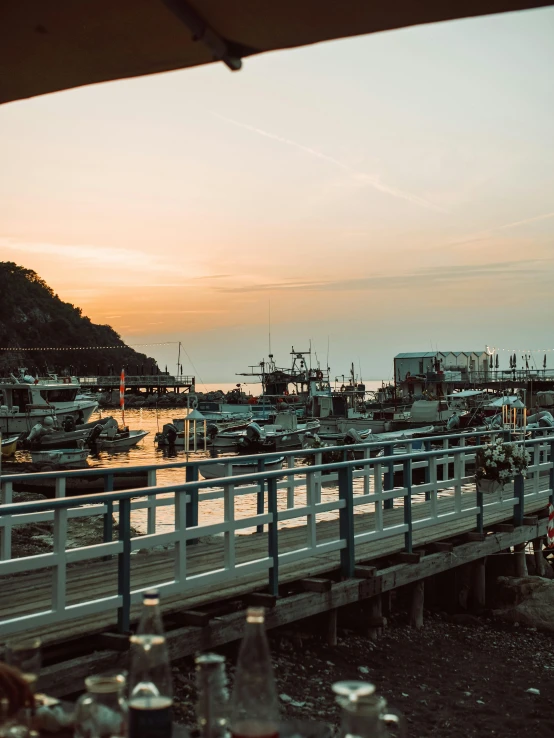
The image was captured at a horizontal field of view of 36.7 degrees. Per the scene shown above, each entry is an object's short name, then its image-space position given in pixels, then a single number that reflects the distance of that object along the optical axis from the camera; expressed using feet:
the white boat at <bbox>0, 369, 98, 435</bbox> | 203.72
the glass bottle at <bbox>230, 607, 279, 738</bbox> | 8.04
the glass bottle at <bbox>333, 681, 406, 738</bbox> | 7.24
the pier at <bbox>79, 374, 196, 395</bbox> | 515.91
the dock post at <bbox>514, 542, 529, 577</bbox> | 45.57
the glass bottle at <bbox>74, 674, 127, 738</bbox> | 8.00
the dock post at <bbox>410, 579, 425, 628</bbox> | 37.55
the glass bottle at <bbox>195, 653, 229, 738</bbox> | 8.62
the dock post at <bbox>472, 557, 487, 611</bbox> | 42.29
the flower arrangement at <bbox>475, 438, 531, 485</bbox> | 40.57
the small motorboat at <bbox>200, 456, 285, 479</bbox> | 111.04
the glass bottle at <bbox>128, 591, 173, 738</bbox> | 8.06
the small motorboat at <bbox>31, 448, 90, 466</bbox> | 148.81
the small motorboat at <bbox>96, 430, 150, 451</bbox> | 199.52
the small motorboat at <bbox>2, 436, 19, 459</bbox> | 167.94
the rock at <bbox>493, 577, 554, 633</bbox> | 39.06
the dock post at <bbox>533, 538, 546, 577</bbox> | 50.21
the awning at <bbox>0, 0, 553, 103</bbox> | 10.77
